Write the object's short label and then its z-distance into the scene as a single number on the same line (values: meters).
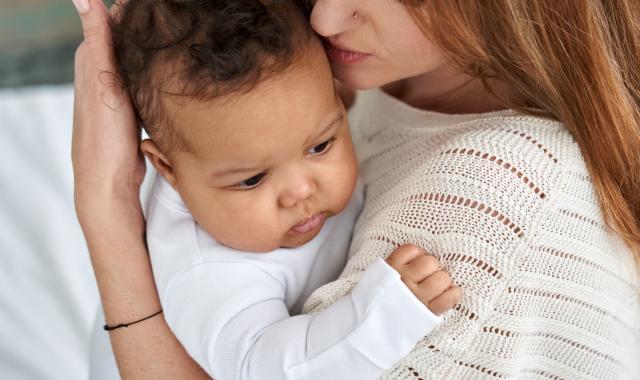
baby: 1.02
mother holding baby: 1.06
